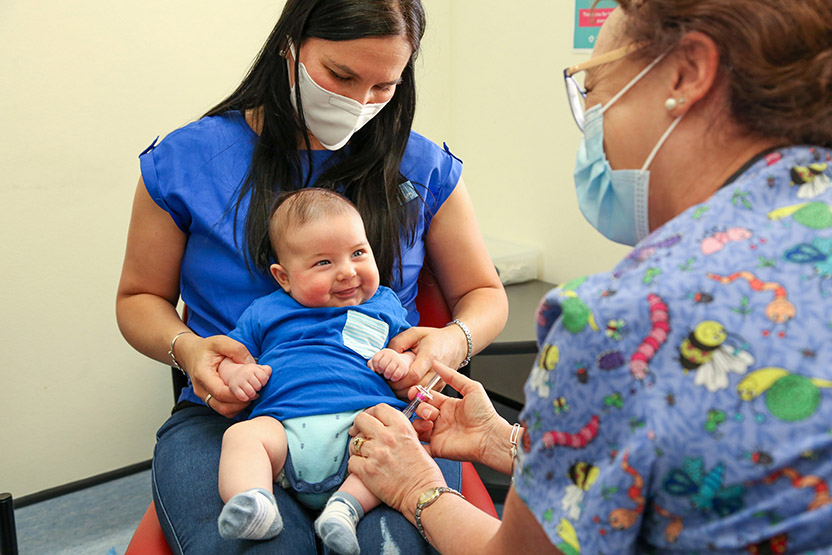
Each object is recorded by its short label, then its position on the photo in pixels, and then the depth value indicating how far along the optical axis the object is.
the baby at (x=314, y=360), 1.25
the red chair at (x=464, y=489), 1.32
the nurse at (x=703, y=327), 0.68
